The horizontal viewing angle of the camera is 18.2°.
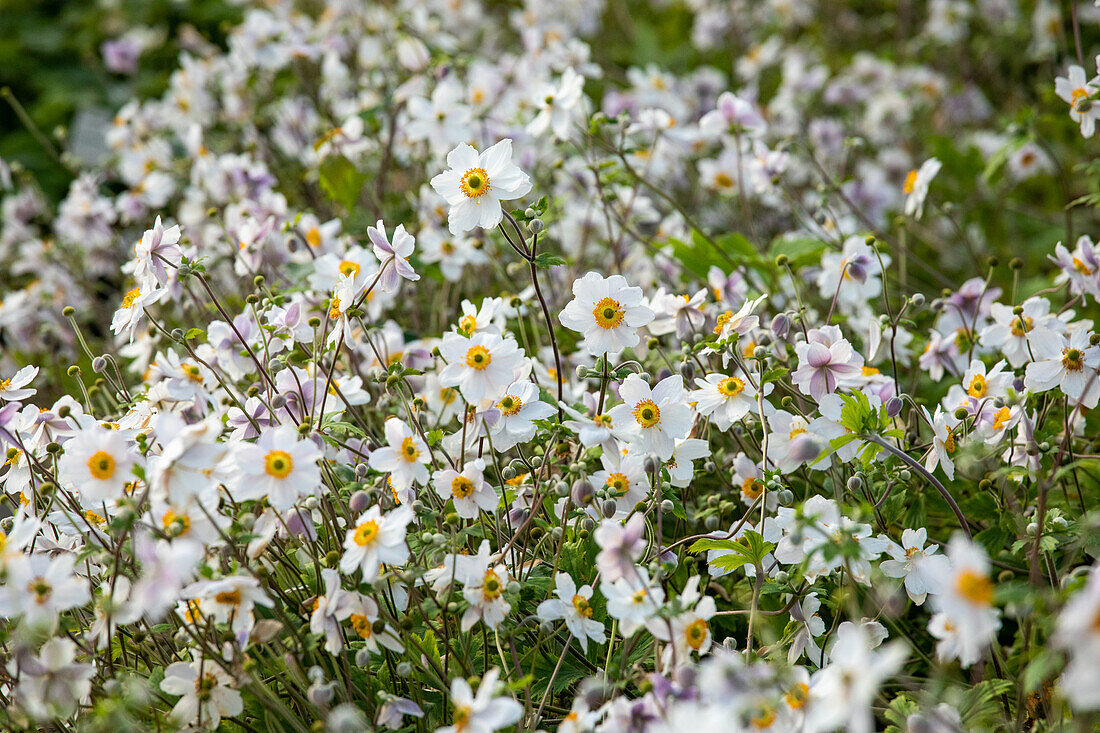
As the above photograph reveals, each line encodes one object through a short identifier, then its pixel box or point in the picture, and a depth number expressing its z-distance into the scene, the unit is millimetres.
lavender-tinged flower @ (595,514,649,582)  2490
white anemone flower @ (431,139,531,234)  2627
